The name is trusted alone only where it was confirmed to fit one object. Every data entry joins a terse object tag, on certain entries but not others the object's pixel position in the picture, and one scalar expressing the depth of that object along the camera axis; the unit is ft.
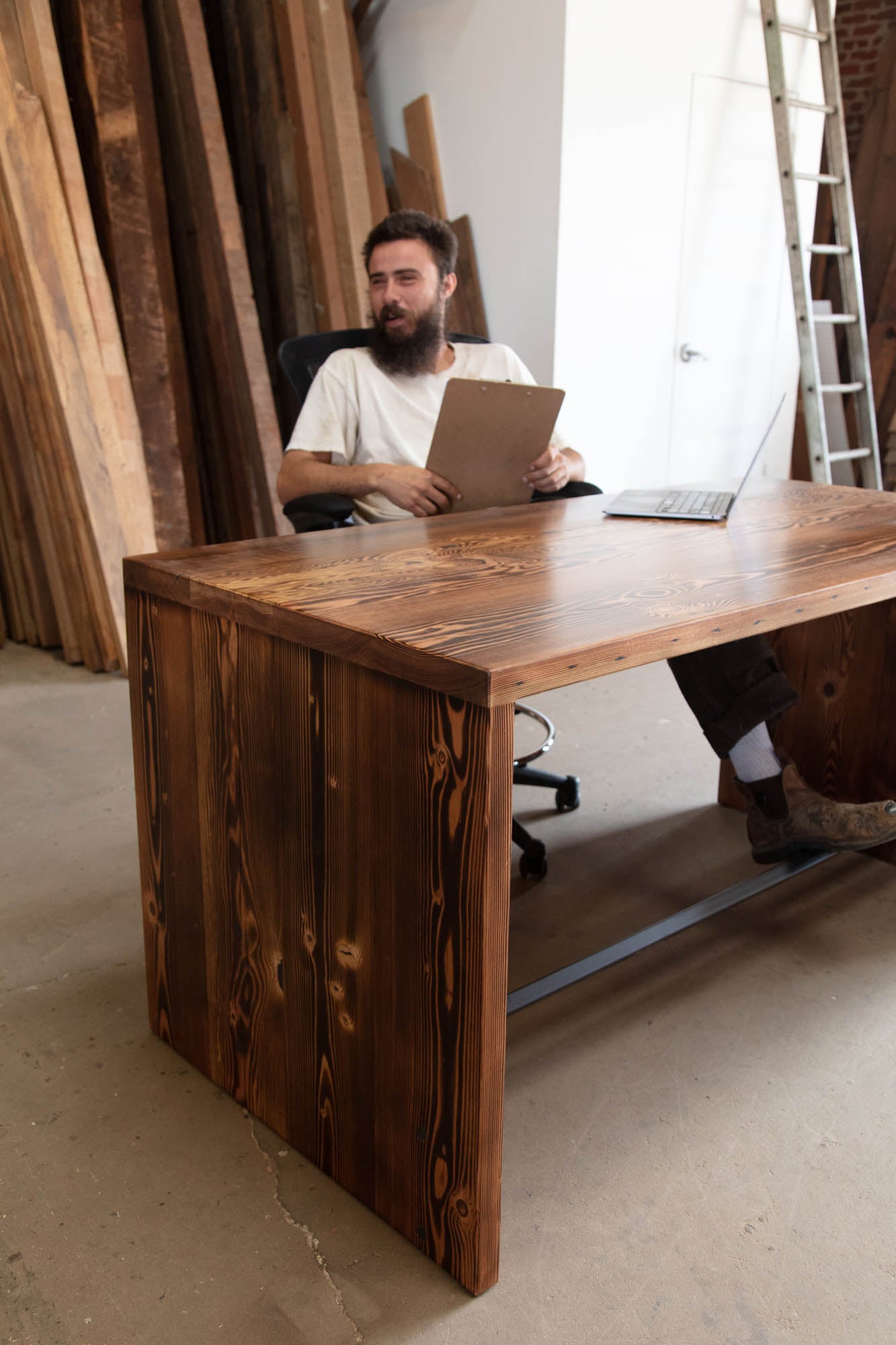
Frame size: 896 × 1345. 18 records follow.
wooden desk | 3.84
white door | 14.69
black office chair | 7.41
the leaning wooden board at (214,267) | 12.77
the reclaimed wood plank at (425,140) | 13.84
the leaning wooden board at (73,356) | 11.14
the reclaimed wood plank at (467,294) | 13.89
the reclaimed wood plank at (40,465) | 11.59
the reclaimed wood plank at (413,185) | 13.97
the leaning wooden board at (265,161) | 13.70
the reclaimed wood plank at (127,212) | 12.02
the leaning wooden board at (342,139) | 13.29
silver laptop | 6.89
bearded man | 7.81
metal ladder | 13.57
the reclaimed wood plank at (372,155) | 13.80
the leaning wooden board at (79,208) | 11.37
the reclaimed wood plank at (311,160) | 13.30
